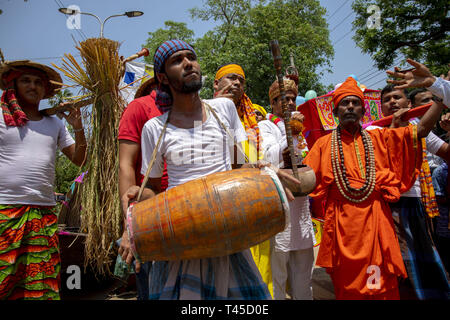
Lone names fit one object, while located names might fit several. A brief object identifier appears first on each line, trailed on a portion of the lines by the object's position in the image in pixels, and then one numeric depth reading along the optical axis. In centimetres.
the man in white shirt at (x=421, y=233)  306
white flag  822
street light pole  490
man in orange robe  274
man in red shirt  196
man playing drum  162
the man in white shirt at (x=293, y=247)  317
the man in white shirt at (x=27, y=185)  260
